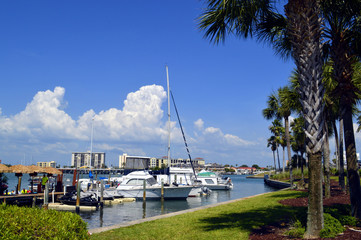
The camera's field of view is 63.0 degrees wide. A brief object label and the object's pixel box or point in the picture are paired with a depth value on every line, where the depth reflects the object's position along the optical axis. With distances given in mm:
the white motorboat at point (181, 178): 44975
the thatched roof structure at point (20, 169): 27953
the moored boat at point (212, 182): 56906
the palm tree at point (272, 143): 88669
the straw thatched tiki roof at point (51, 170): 32531
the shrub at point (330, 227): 8609
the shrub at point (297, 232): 9056
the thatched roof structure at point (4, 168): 26336
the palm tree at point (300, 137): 36344
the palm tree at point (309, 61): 8836
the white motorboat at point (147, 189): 38188
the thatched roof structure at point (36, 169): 29784
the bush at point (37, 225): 5633
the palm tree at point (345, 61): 11430
